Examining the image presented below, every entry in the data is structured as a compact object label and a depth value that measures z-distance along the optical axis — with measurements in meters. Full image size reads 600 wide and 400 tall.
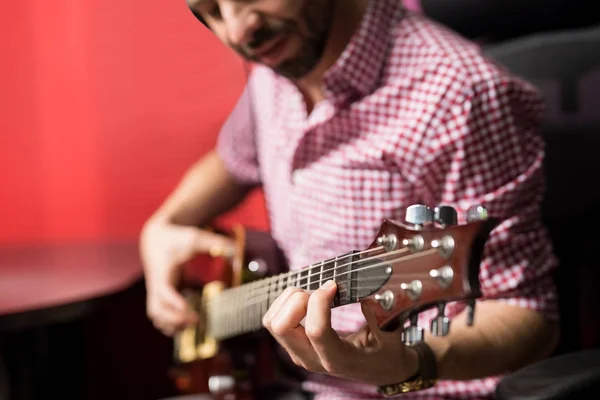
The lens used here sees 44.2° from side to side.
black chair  0.93
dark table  1.03
